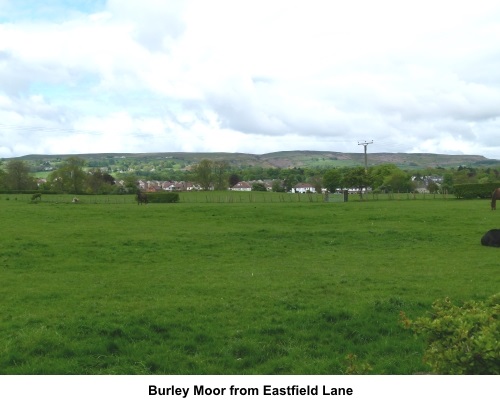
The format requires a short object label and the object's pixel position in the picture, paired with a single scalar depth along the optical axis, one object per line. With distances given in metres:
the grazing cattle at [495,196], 41.50
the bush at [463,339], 4.47
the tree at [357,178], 88.88
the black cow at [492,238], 23.37
